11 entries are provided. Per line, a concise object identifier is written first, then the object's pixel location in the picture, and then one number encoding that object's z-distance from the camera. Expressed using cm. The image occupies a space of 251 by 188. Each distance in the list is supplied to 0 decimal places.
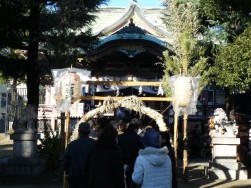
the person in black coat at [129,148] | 774
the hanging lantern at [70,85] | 1088
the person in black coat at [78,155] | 665
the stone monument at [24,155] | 1371
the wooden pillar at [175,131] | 1179
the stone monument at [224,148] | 1387
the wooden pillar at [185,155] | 1216
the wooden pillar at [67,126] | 1070
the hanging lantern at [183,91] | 1136
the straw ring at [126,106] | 1117
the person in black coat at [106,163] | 561
